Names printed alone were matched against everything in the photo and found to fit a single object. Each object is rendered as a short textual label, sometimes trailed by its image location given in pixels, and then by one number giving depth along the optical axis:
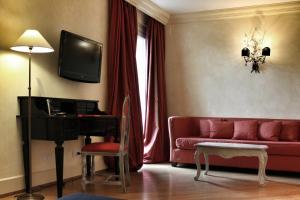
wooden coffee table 4.41
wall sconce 6.25
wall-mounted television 4.11
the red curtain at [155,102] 6.45
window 6.49
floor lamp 3.39
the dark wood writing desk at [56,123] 3.54
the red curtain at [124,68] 5.18
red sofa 5.12
